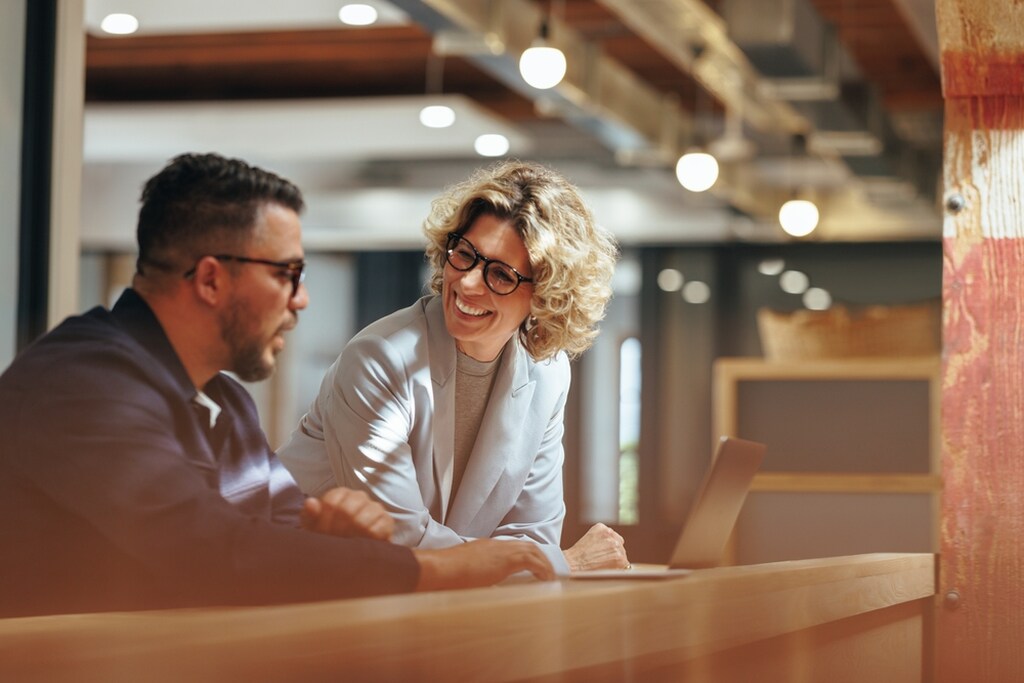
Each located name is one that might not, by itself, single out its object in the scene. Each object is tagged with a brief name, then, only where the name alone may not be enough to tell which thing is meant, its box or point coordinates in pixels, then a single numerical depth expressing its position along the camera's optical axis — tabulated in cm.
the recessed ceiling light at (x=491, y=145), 710
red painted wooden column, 191
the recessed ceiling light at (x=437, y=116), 670
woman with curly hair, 200
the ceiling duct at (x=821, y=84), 496
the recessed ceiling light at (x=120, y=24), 542
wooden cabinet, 457
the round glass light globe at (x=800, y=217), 738
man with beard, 129
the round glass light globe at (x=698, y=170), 657
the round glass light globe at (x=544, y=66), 518
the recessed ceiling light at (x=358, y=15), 528
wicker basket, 485
